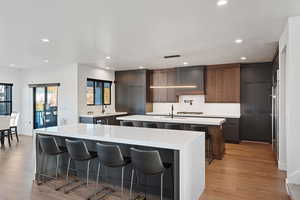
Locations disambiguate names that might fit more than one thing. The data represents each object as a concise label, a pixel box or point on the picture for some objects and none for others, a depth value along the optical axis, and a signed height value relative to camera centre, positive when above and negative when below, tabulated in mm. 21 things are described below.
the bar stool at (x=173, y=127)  4480 -596
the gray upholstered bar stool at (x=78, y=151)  2926 -748
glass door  7379 -225
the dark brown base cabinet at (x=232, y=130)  6465 -969
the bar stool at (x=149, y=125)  4868 -599
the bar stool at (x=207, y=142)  4539 -1019
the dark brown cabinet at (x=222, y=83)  6750 +596
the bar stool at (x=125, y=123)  5059 -577
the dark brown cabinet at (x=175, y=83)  7188 +676
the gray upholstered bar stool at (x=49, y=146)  3230 -749
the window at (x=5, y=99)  7578 +49
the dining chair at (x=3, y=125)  6018 -767
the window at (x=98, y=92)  7375 +327
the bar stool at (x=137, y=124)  5238 -621
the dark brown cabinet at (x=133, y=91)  7914 +374
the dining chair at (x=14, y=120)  6719 -673
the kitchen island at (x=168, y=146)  2393 -622
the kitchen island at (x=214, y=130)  4660 -709
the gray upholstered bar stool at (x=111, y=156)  2637 -745
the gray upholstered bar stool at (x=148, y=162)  2379 -750
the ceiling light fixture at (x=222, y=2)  2494 +1248
